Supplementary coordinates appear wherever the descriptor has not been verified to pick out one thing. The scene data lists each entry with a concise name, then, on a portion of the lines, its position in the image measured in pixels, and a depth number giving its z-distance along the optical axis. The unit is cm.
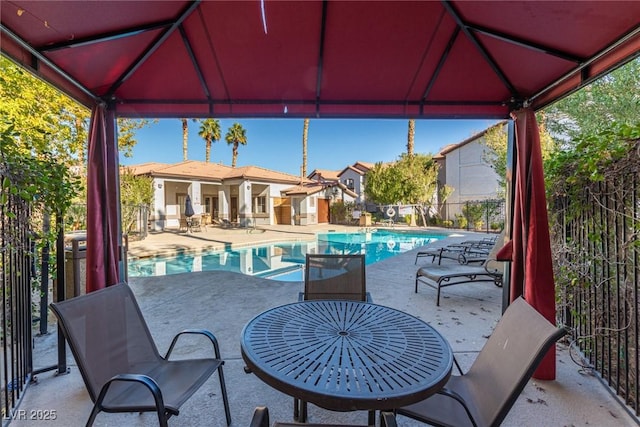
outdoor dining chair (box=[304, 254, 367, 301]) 295
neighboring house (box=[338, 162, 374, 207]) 2889
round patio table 128
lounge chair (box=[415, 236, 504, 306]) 441
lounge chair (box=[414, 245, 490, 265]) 594
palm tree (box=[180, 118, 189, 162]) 2525
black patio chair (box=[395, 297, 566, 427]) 141
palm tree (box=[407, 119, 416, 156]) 2131
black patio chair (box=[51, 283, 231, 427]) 162
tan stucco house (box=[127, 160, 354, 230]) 1706
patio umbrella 1514
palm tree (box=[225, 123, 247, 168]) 2745
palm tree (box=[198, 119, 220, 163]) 2557
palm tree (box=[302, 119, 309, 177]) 2678
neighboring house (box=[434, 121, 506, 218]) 1920
